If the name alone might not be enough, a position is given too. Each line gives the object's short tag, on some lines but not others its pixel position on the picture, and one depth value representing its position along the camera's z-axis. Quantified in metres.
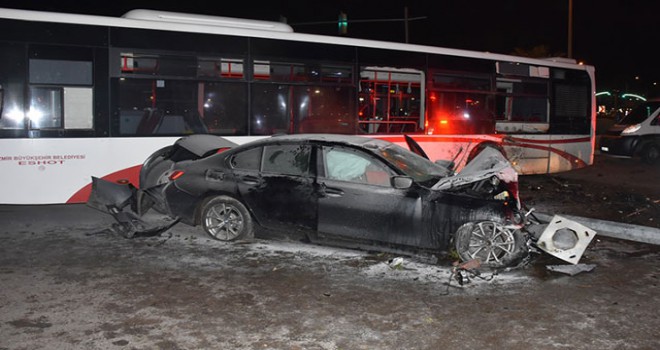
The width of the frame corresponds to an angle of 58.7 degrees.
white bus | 8.76
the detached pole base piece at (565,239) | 6.88
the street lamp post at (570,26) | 30.22
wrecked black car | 6.73
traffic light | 25.47
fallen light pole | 8.40
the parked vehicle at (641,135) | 19.09
